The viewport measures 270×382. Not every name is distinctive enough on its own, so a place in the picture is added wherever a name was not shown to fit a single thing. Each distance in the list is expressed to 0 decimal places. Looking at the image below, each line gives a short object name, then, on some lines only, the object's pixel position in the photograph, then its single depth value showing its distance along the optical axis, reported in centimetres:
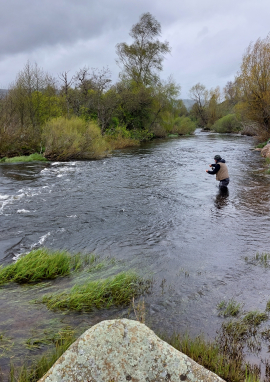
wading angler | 1334
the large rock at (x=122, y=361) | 211
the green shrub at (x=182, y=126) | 5093
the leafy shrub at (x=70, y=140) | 2094
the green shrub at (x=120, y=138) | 3062
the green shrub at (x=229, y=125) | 5478
